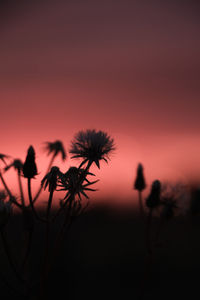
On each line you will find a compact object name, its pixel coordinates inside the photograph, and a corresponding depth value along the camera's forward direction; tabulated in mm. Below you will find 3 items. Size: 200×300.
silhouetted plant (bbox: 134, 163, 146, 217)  4305
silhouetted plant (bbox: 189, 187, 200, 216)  3721
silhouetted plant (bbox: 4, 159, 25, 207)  4019
